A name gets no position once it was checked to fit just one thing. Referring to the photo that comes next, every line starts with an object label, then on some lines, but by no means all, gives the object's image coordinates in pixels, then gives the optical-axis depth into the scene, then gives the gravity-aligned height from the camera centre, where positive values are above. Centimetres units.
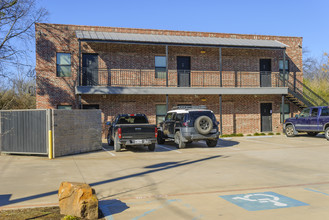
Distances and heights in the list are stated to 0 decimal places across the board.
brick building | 2073 +285
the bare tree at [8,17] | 1433 +481
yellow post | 1244 -119
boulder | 526 -138
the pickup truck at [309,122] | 1797 -43
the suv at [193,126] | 1477 -50
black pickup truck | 1370 -82
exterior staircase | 2397 +142
